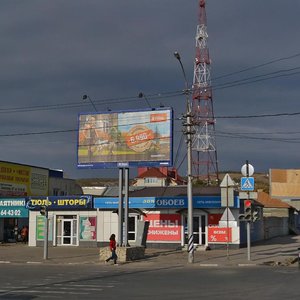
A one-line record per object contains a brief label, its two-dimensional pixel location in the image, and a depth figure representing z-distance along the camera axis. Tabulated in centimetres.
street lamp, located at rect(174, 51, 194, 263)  2884
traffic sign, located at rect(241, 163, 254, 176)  2989
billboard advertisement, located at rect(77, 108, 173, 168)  3416
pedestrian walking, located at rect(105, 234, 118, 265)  2870
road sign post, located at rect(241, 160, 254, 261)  2919
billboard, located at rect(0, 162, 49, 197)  5706
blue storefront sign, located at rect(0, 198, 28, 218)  4738
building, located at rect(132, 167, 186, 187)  9688
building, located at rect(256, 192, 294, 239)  5500
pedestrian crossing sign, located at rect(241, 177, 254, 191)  2945
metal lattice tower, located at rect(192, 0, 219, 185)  6094
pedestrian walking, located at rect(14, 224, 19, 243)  5102
